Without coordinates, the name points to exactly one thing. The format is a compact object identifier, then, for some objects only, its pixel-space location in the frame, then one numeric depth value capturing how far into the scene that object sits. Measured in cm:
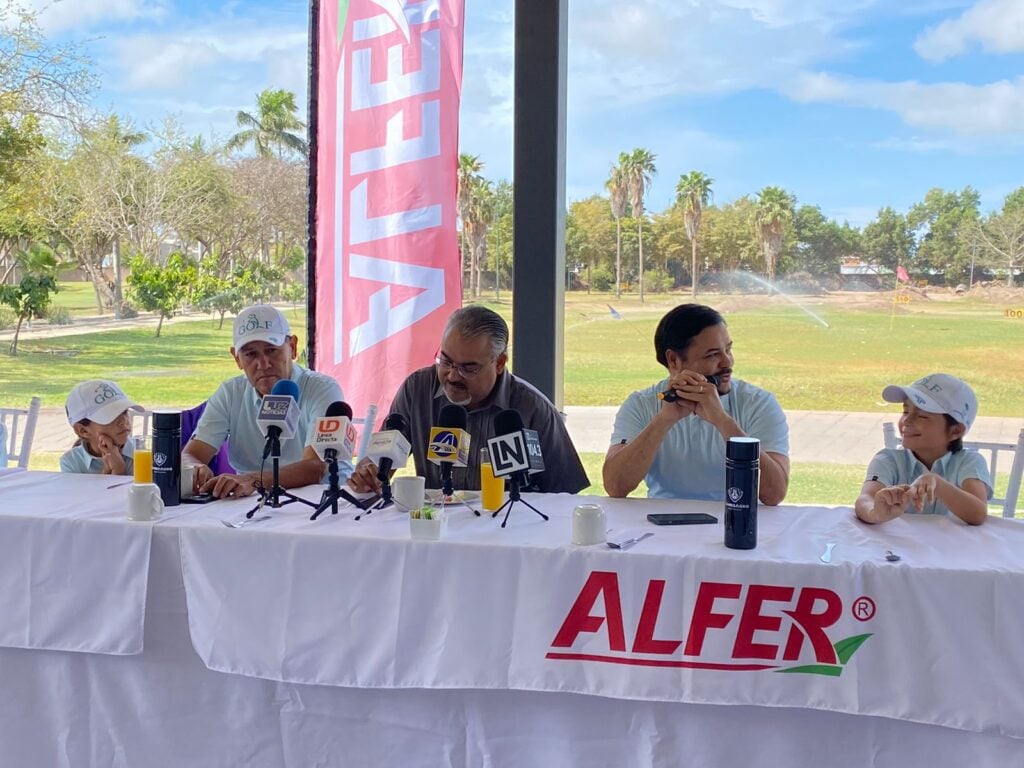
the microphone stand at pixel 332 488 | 217
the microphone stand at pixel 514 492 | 210
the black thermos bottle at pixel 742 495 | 183
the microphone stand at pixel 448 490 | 221
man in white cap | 276
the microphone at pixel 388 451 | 215
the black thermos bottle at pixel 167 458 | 226
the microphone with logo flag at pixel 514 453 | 202
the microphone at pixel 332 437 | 217
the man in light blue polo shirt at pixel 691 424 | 232
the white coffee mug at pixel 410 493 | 221
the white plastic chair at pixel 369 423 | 303
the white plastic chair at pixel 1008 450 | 255
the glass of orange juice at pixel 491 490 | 221
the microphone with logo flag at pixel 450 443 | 212
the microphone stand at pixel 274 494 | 222
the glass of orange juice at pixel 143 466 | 233
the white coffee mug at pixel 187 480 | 238
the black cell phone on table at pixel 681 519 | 207
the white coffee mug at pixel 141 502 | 211
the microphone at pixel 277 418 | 220
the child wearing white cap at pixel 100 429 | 261
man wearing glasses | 257
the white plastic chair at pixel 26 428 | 315
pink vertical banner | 366
